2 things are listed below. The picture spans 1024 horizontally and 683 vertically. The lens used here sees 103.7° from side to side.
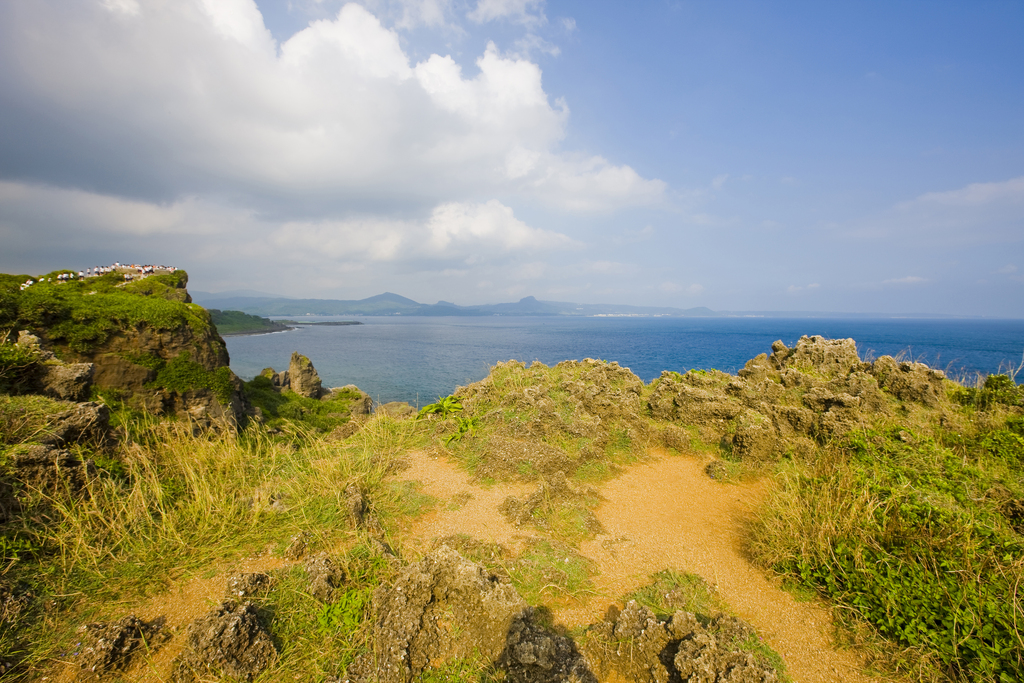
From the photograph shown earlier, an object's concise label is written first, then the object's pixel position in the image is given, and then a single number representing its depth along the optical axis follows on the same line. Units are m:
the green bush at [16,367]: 6.75
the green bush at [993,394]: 8.66
